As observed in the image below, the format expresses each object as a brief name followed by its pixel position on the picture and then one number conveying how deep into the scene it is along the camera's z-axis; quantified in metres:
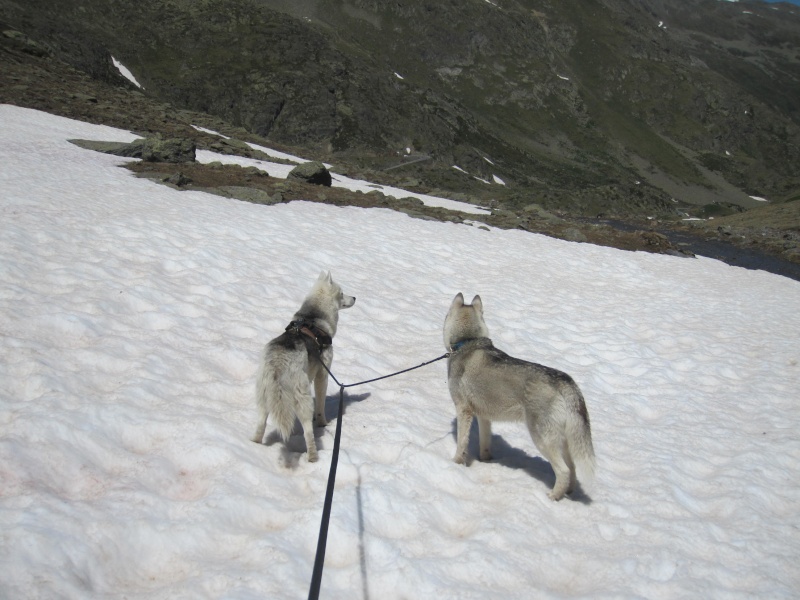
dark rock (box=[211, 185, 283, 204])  20.08
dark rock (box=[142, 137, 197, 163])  23.94
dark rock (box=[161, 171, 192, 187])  19.58
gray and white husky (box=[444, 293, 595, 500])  5.63
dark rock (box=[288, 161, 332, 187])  28.91
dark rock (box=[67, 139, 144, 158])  23.72
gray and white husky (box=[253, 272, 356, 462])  5.71
